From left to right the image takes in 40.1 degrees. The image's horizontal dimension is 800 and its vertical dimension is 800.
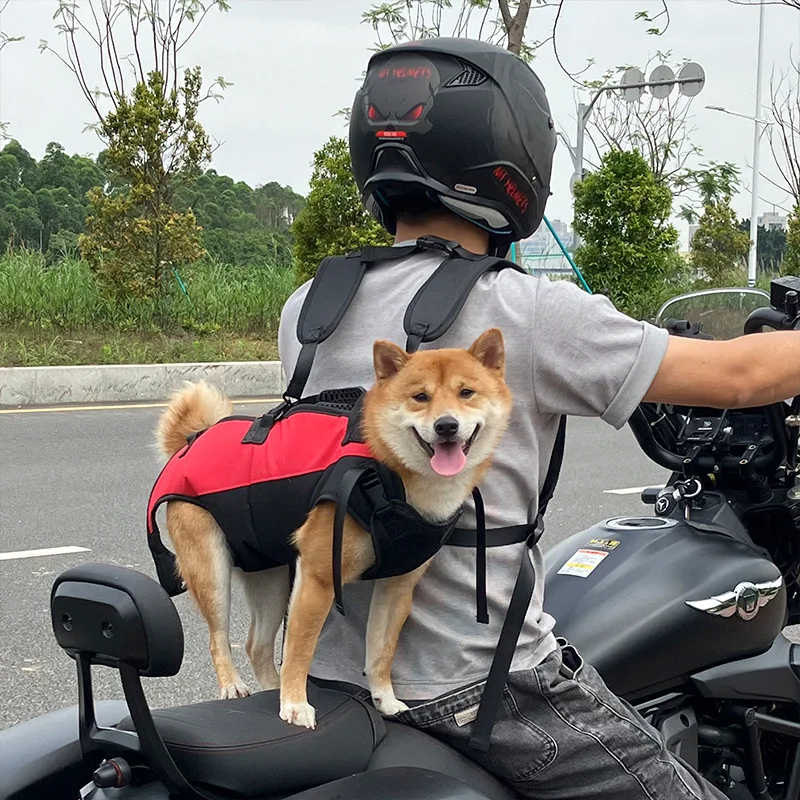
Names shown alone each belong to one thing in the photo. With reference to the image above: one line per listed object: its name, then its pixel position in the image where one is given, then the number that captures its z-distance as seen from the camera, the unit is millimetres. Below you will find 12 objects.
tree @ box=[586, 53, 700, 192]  26016
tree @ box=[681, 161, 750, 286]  25766
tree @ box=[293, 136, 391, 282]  13188
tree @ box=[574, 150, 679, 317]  16203
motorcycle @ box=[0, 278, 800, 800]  1579
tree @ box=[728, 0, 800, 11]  15297
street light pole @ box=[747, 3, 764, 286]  28314
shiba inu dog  1712
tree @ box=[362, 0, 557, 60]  14977
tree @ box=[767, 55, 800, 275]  21922
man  1760
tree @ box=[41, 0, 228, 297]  12922
